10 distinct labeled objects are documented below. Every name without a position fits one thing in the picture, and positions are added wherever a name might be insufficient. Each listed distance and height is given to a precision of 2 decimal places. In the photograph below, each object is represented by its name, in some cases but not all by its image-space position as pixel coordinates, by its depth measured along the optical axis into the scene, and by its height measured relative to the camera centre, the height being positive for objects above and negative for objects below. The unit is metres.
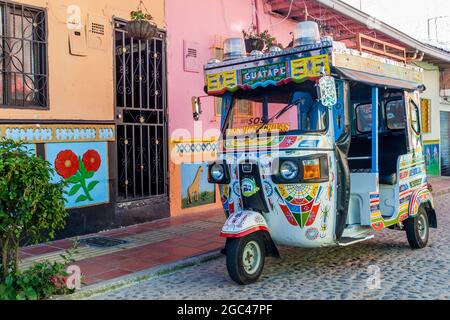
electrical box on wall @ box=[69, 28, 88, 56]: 7.37 +1.84
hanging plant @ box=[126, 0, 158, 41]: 7.82 +2.18
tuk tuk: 5.13 -0.08
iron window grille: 6.66 +1.52
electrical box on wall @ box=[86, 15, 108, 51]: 7.65 +2.08
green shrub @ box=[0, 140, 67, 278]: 4.27 -0.40
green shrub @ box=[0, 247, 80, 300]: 4.34 -1.20
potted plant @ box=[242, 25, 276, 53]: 10.59 +2.55
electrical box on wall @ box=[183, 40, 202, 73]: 9.50 +2.01
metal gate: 8.31 +0.74
